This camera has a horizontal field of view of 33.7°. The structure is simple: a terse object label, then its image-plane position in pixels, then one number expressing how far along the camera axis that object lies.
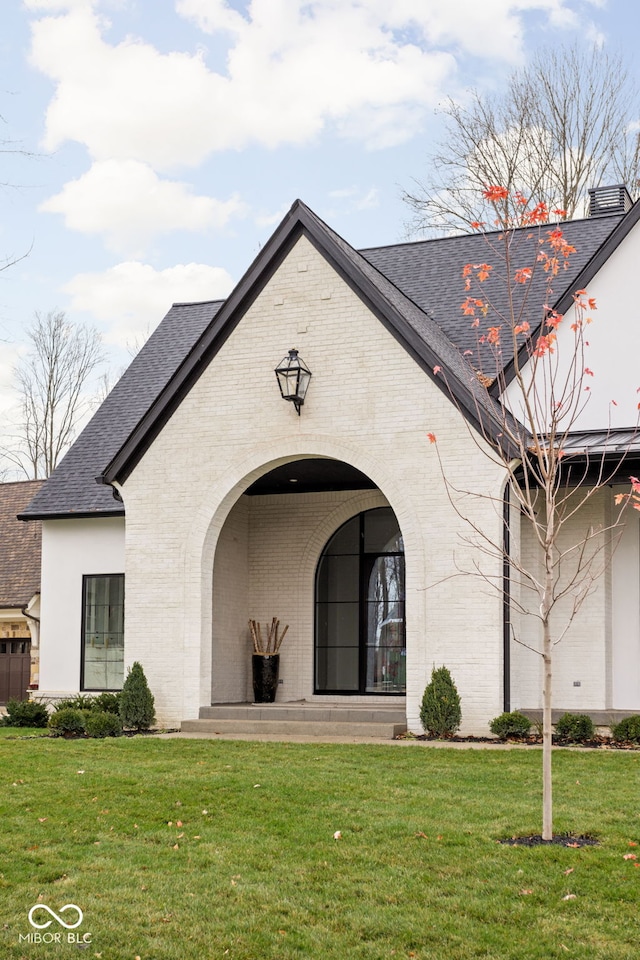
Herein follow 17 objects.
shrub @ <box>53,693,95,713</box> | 14.82
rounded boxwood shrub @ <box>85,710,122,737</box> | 13.88
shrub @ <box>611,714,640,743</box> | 12.55
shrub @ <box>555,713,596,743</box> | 12.76
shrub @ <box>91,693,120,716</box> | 15.34
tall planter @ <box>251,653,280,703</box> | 16.70
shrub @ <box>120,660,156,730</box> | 14.73
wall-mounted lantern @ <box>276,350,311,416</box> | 14.68
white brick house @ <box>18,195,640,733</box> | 13.86
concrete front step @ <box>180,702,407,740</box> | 13.82
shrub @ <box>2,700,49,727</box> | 15.70
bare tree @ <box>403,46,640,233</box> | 28.09
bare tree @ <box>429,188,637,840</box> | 13.60
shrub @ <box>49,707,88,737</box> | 14.01
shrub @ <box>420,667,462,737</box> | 13.27
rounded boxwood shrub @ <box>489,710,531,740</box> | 12.93
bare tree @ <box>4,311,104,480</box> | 37.16
